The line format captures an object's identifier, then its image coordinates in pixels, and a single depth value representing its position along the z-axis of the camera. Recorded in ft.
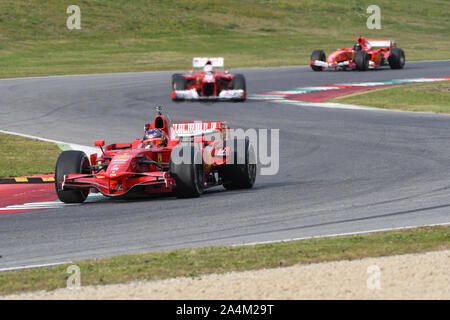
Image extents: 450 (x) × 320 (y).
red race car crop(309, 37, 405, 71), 125.70
